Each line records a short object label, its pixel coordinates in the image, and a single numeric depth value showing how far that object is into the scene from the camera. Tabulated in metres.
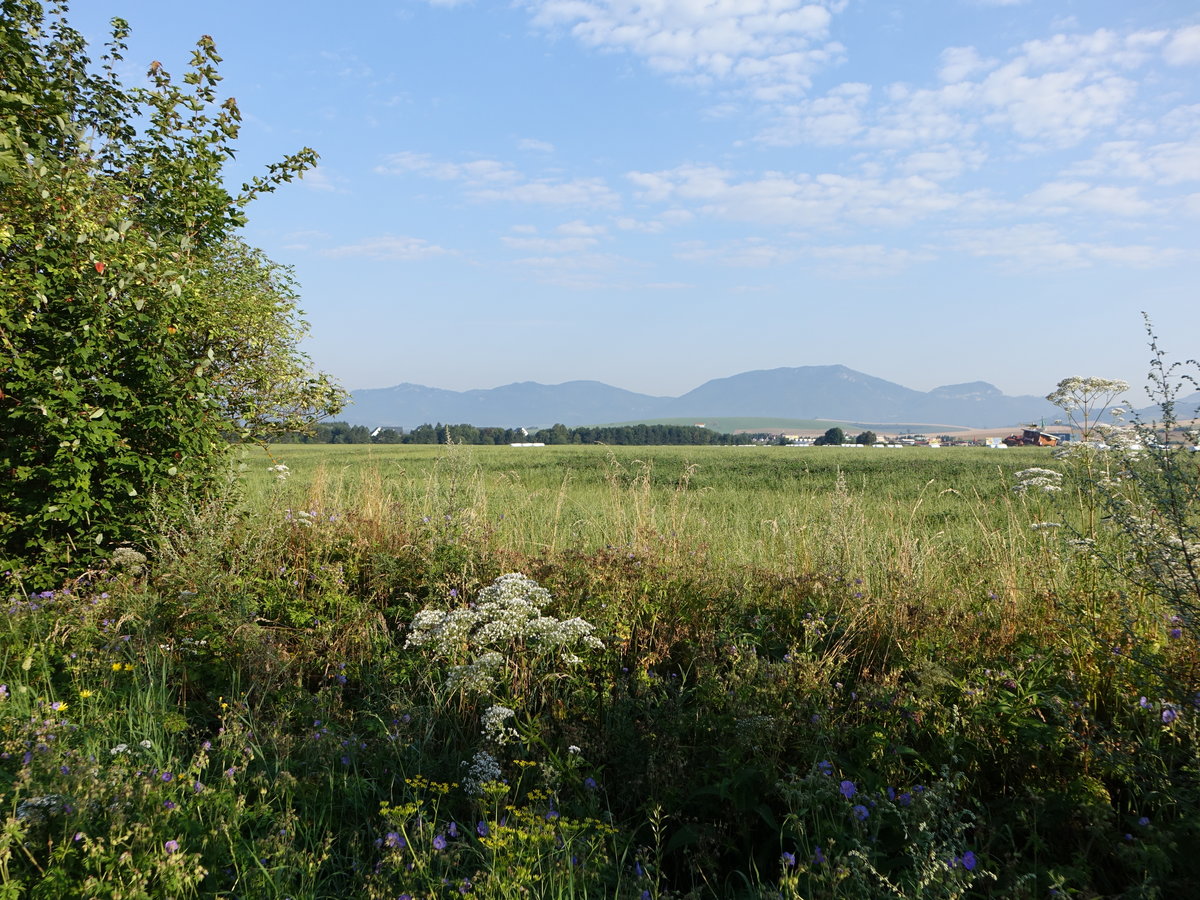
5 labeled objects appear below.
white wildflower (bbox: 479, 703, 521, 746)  3.34
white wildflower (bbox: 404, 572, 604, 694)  3.79
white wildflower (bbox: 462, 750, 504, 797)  3.06
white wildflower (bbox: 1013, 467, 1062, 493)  6.36
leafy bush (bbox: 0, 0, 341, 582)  5.31
